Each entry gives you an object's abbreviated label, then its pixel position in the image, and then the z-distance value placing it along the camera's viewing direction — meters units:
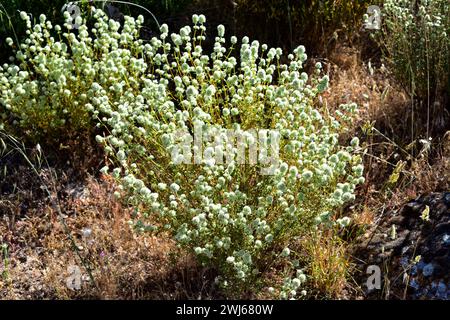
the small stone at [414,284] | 3.21
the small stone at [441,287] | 3.11
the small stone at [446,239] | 3.24
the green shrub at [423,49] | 4.16
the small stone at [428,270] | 3.20
